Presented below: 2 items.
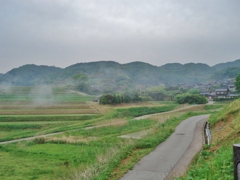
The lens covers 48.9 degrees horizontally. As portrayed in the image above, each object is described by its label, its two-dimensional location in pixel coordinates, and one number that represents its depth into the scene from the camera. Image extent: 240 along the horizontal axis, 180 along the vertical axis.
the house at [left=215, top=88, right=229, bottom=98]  59.41
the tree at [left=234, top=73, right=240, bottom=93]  40.35
